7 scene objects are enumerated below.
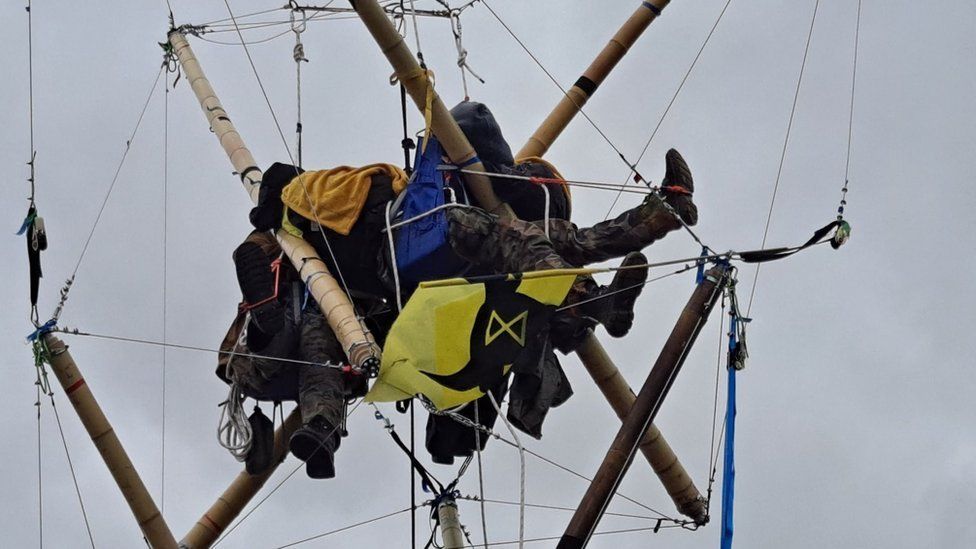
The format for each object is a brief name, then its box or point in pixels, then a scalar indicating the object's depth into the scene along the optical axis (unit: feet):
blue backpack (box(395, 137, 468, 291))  50.16
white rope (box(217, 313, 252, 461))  51.11
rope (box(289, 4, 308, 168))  56.90
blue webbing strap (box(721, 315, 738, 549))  44.06
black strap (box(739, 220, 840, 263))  45.19
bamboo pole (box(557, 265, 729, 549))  44.47
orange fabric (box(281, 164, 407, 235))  51.03
